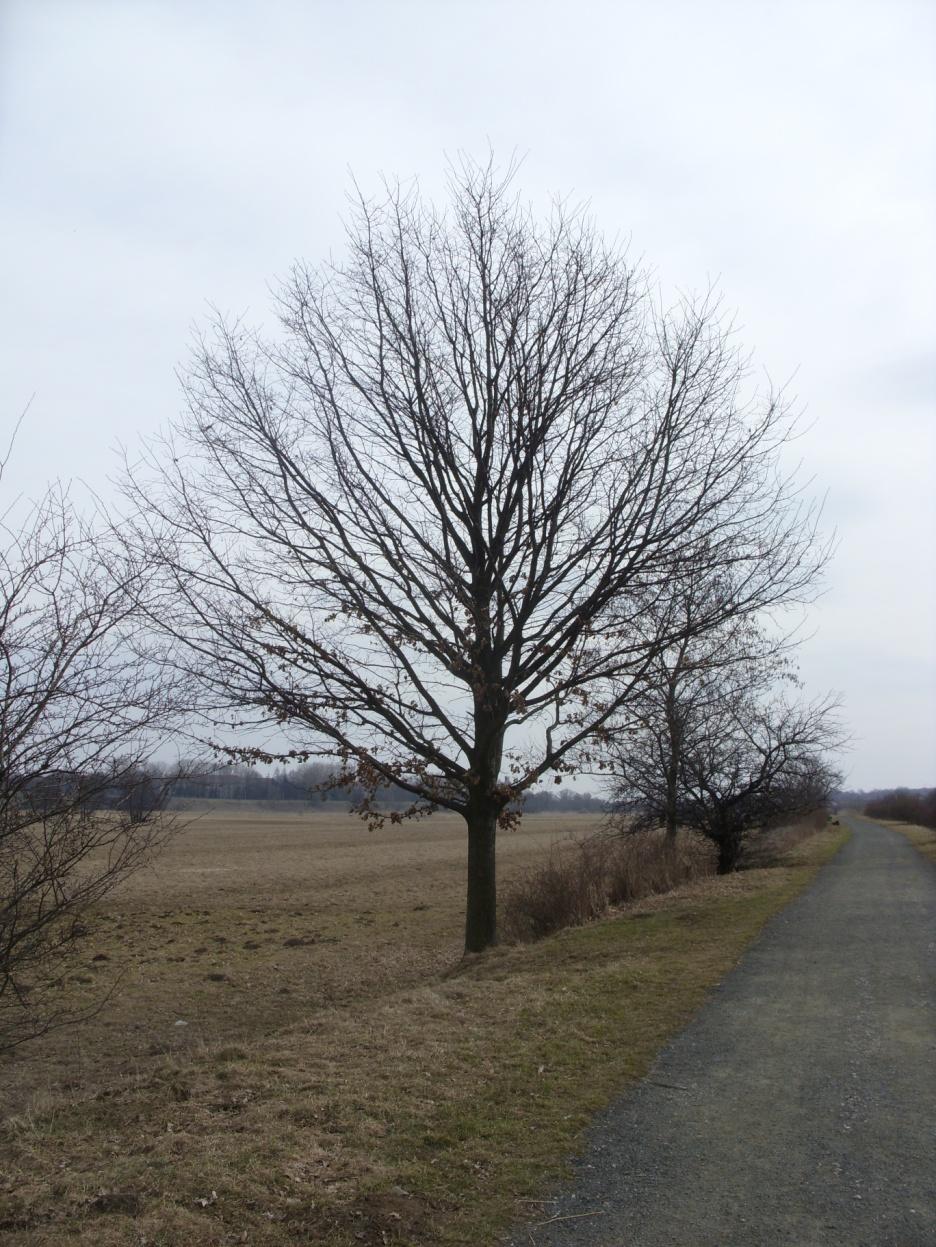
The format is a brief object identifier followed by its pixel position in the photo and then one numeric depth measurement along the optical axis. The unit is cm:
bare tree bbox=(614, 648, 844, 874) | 2130
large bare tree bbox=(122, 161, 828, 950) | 1108
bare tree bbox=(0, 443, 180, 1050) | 532
